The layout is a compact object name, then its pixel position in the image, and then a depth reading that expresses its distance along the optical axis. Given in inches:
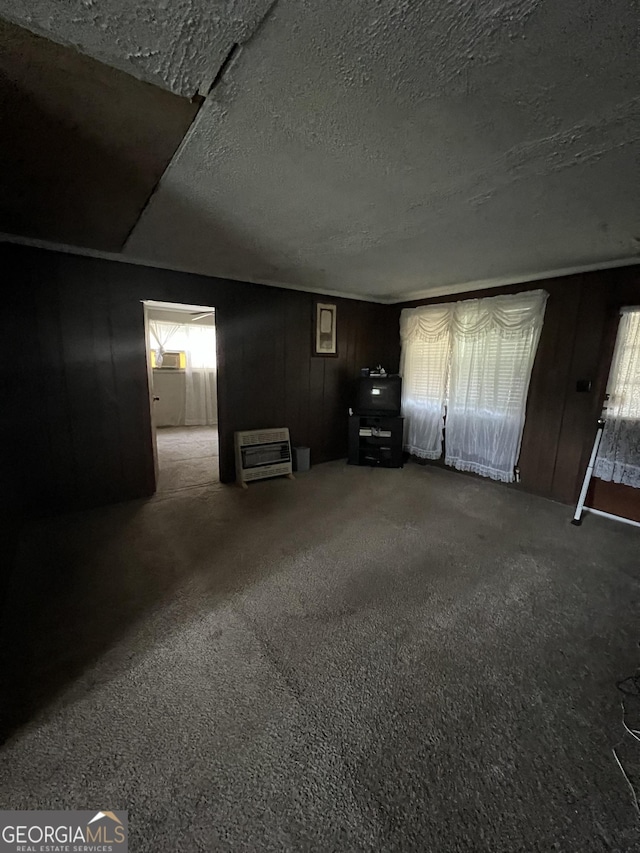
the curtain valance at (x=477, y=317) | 134.4
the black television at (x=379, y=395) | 171.9
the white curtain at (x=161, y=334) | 263.1
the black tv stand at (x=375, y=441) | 172.1
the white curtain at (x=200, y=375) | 278.8
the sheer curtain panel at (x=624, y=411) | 111.2
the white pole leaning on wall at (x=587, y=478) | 118.1
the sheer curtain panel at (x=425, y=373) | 168.6
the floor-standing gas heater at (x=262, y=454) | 148.9
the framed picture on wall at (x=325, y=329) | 170.9
